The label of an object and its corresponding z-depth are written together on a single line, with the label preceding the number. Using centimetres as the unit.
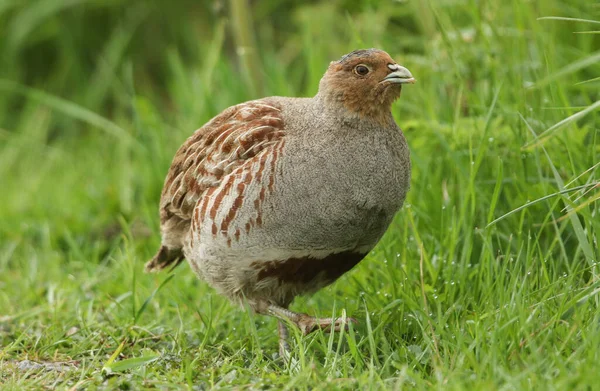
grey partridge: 721
